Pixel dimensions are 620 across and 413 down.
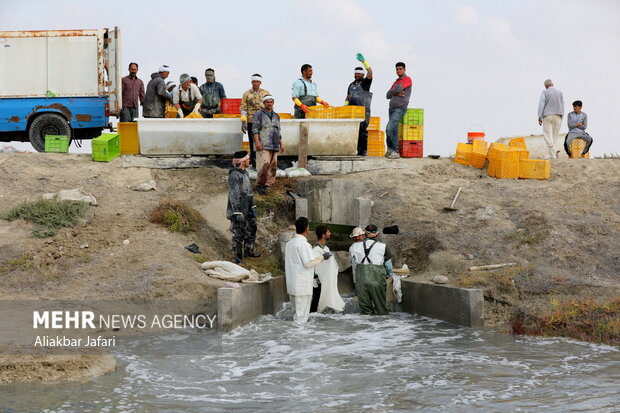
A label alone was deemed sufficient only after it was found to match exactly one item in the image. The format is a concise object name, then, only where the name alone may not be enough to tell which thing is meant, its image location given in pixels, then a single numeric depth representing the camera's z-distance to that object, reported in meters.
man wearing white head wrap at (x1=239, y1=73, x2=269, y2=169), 18.02
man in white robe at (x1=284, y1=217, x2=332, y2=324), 12.66
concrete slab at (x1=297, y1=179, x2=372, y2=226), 17.75
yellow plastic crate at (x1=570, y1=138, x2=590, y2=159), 22.36
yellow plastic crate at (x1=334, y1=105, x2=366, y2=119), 19.23
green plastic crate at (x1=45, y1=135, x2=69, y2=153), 20.48
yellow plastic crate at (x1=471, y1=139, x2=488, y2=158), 20.39
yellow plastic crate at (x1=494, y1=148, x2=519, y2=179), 19.42
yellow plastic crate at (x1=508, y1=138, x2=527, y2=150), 21.06
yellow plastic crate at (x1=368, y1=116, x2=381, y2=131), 20.69
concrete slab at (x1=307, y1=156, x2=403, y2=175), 19.45
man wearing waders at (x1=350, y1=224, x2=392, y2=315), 13.50
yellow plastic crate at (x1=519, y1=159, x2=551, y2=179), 19.38
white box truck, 20.72
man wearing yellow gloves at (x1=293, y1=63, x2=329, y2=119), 19.25
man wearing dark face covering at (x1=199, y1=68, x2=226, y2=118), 20.08
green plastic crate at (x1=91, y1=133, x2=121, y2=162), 19.66
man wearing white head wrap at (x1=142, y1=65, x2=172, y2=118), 20.19
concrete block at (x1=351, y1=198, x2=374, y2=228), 17.16
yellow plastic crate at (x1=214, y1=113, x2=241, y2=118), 19.56
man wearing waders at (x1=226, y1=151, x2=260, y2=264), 14.62
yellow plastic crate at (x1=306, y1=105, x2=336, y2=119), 19.42
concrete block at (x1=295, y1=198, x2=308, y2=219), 17.31
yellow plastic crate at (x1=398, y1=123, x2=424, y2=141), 20.33
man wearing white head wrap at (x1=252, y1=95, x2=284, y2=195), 17.08
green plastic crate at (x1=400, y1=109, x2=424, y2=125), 20.11
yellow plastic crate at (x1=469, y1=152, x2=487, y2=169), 20.30
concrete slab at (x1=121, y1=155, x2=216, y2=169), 19.58
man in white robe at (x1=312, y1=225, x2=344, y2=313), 13.60
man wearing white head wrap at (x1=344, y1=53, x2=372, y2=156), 19.31
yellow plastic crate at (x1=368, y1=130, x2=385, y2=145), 20.53
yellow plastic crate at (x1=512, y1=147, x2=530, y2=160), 19.48
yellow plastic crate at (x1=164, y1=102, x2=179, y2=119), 20.17
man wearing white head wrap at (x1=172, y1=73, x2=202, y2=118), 19.59
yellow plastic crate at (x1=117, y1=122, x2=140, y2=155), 19.86
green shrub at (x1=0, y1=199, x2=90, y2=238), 15.70
